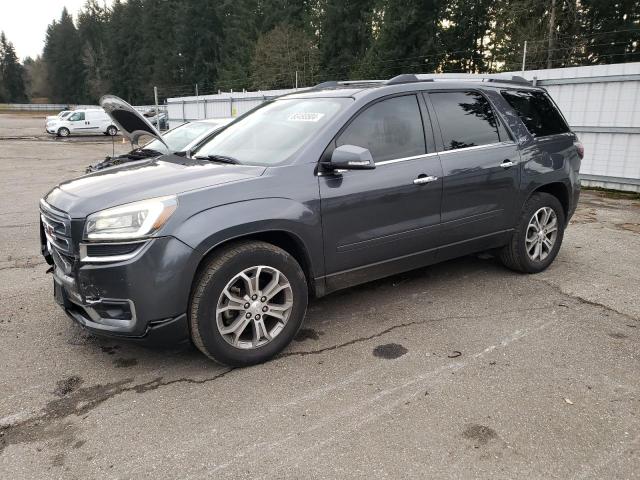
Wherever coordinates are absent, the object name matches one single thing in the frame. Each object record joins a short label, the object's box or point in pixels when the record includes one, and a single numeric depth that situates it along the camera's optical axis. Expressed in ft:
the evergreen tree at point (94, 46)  289.12
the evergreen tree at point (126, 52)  272.92
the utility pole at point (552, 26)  79.89
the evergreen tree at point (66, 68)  315.37
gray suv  9.95
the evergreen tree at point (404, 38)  122.11
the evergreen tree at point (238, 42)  188.34
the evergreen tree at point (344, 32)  154.61
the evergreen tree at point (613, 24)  85.87
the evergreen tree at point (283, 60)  140.46
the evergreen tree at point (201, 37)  231.30
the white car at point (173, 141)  26.78
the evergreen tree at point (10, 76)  337.93
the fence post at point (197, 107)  78.18
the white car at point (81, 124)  105.50
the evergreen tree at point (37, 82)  331.16
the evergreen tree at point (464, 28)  119.34
